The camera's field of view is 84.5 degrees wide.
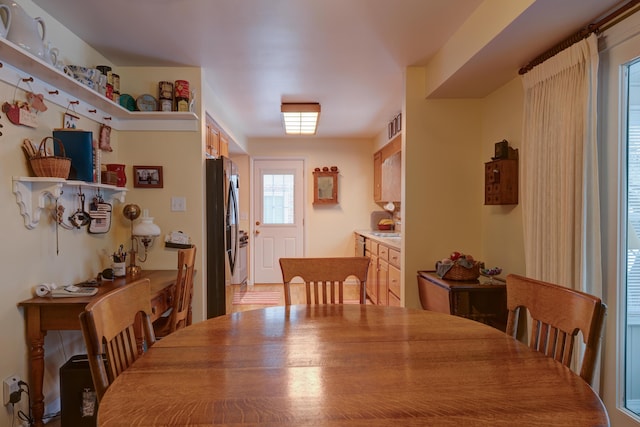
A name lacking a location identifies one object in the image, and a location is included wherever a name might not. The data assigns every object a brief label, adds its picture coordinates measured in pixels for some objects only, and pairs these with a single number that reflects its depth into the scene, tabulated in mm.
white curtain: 1747
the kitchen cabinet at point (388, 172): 4312
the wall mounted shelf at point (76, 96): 1646
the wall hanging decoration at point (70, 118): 2141
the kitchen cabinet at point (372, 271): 4191
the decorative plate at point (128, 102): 2623
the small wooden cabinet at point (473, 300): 2391
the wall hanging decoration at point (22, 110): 1733
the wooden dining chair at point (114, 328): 926
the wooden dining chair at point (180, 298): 2184
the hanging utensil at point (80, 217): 2195
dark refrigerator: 2912
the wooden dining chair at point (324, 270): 1740
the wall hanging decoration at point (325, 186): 5523
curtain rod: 1566
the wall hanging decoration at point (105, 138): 2506
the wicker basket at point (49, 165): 1823
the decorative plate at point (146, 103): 2672
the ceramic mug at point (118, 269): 2389
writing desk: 1755
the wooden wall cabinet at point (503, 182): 2463
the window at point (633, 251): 1667
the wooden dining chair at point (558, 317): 990
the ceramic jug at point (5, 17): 1552
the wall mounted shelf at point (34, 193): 1783
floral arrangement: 2512
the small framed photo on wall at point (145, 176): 2768
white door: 5566
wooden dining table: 745
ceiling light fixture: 3768
